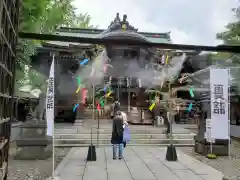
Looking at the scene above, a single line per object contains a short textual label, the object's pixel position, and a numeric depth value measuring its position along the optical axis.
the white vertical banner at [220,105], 4.72
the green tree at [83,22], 23.08
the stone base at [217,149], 7.44
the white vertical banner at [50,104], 4.72
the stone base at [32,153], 6.78
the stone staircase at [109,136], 9.56
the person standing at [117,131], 6.33
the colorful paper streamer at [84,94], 14.50
